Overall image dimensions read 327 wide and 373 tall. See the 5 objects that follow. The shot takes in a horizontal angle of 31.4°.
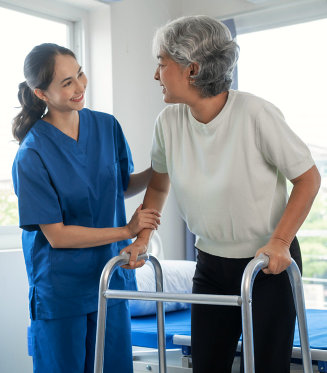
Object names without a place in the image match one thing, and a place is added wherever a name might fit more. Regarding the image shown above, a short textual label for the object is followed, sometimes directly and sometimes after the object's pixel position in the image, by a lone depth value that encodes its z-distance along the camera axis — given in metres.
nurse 1.83
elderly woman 1.56
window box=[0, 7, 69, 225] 3.06
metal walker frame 1.37
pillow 2.85
